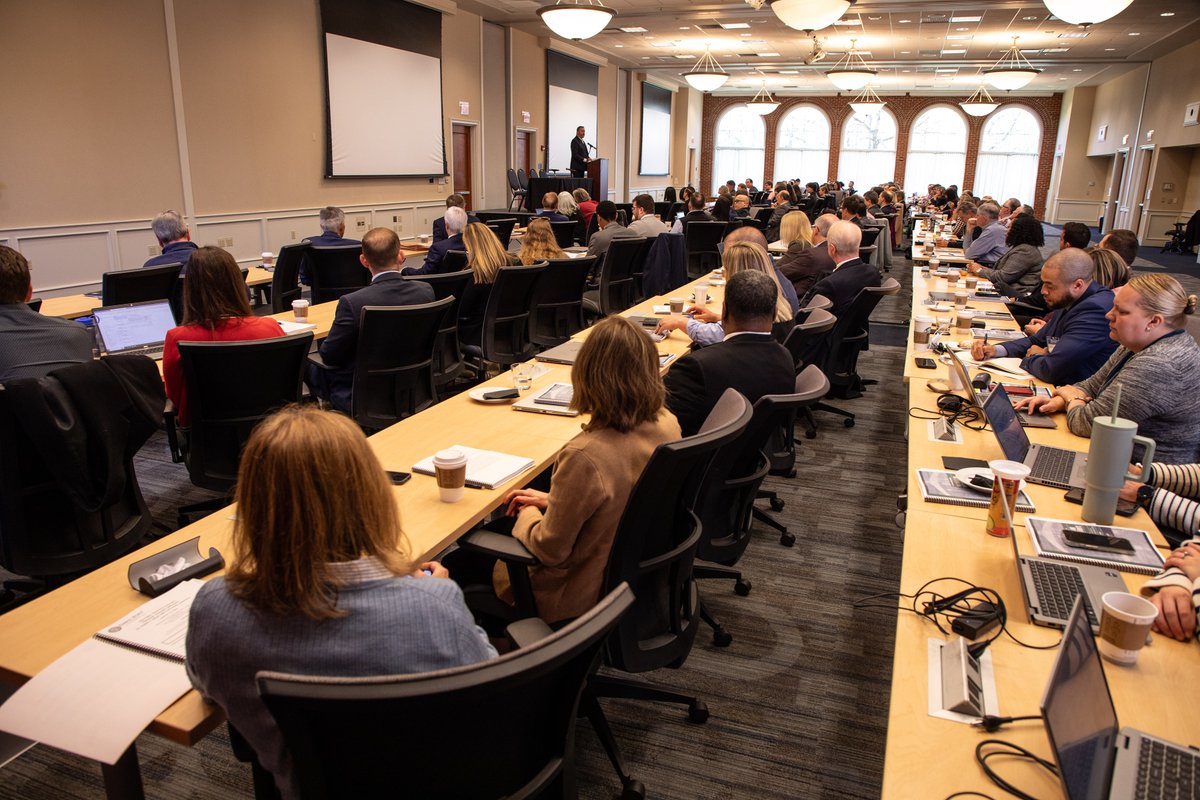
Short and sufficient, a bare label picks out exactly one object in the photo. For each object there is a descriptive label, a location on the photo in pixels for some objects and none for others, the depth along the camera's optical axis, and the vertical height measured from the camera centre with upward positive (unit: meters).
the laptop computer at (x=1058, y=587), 1.69 -0.83
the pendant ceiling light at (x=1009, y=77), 12.52 +1.81
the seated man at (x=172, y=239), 5.25 -0.37
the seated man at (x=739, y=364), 2.89 -0.60
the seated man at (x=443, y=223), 7.84 -0.36
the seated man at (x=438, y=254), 5.94 -0.49
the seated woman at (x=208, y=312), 3.18 -0.51
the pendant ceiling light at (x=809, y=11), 6.75 +1.49
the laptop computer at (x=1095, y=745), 1.08 -0.74
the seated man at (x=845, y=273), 5.30 -0.51
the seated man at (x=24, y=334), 2.93 -0.56
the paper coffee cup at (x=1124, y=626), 1.50 -0.77
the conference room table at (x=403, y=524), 1.46 -0.82
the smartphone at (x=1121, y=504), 2.23 -0.82
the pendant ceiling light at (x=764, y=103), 18.25 +1.96
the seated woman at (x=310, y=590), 1.17 -0.58
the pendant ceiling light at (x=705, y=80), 14.31 +1.93
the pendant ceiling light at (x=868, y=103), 18.45 +2.55
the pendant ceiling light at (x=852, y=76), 13.05 +1.86
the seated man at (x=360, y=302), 3.85 -0.56
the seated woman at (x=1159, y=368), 2.63 -0.53
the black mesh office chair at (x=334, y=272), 5.97 -0.64
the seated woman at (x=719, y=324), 4.05 -0.58
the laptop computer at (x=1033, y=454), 2.45 -0.80
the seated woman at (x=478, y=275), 5.37 -0.57
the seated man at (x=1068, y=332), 3.73 -0.63
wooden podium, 15.52 +0.20
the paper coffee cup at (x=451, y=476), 2.12 -0.74
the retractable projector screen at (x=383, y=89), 9.79 +1.20
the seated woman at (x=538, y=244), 5.98 -0.41
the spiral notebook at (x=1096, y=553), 1.90 -0.82
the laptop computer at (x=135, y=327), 3.71 -0.67
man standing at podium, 14.87 +0.59
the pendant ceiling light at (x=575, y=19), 7.93 +1.63
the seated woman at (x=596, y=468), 1.93 -0.65
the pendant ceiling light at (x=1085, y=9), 6.03 +1.37
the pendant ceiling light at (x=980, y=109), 21.56 +2.44
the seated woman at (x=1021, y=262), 6.96 -0.54
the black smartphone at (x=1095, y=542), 1.97 -0.81
